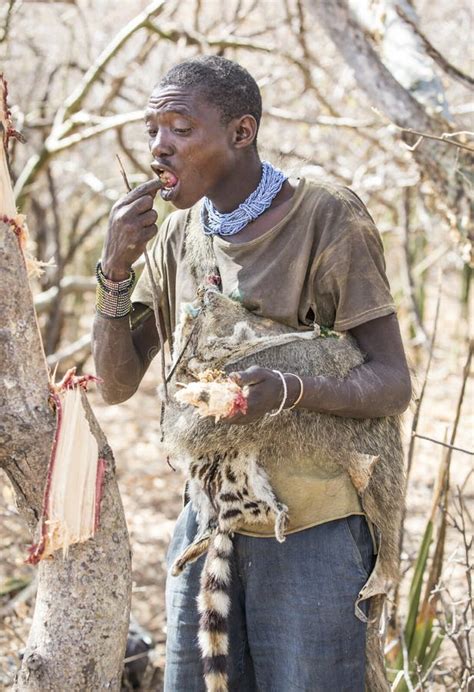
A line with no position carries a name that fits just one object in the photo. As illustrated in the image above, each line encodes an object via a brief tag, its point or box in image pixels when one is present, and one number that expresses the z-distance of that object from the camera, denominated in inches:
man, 157.9
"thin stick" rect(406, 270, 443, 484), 207.9
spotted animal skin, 161.2
